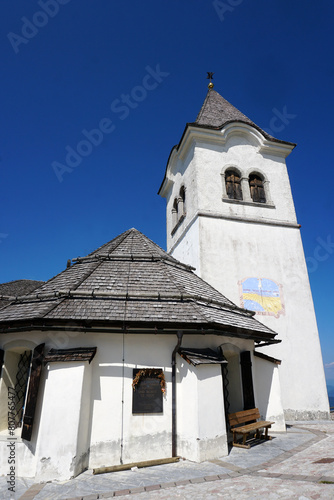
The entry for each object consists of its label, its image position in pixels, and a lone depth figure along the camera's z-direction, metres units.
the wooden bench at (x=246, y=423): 7.67
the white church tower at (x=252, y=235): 13.67
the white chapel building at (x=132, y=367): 6.33
